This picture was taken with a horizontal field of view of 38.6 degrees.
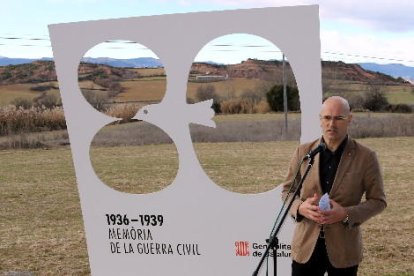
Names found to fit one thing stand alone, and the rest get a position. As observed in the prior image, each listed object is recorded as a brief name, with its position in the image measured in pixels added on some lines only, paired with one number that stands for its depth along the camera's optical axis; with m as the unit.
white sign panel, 3.48
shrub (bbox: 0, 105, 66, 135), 12.77
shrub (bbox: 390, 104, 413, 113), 16.86
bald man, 2.42
